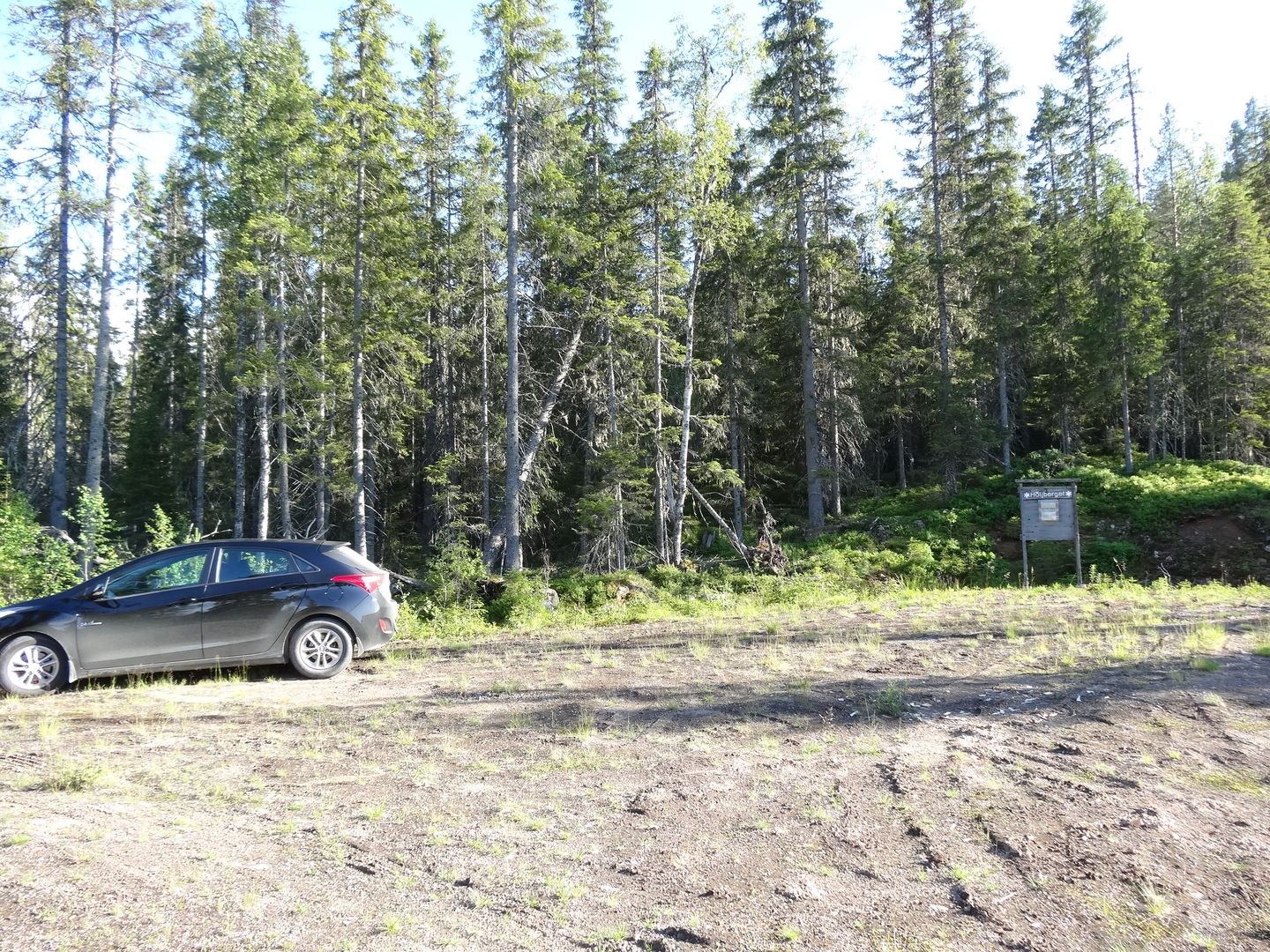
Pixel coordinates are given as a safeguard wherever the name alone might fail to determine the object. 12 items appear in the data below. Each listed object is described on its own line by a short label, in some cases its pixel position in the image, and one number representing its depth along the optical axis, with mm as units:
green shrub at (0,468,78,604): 11719
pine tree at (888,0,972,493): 26172
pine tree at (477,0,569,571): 15812
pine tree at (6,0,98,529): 15289
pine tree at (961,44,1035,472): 27094
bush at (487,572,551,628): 12648
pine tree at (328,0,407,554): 15836
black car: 7051
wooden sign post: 15117
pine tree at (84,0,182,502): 15945
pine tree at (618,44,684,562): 18141
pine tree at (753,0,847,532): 22672
